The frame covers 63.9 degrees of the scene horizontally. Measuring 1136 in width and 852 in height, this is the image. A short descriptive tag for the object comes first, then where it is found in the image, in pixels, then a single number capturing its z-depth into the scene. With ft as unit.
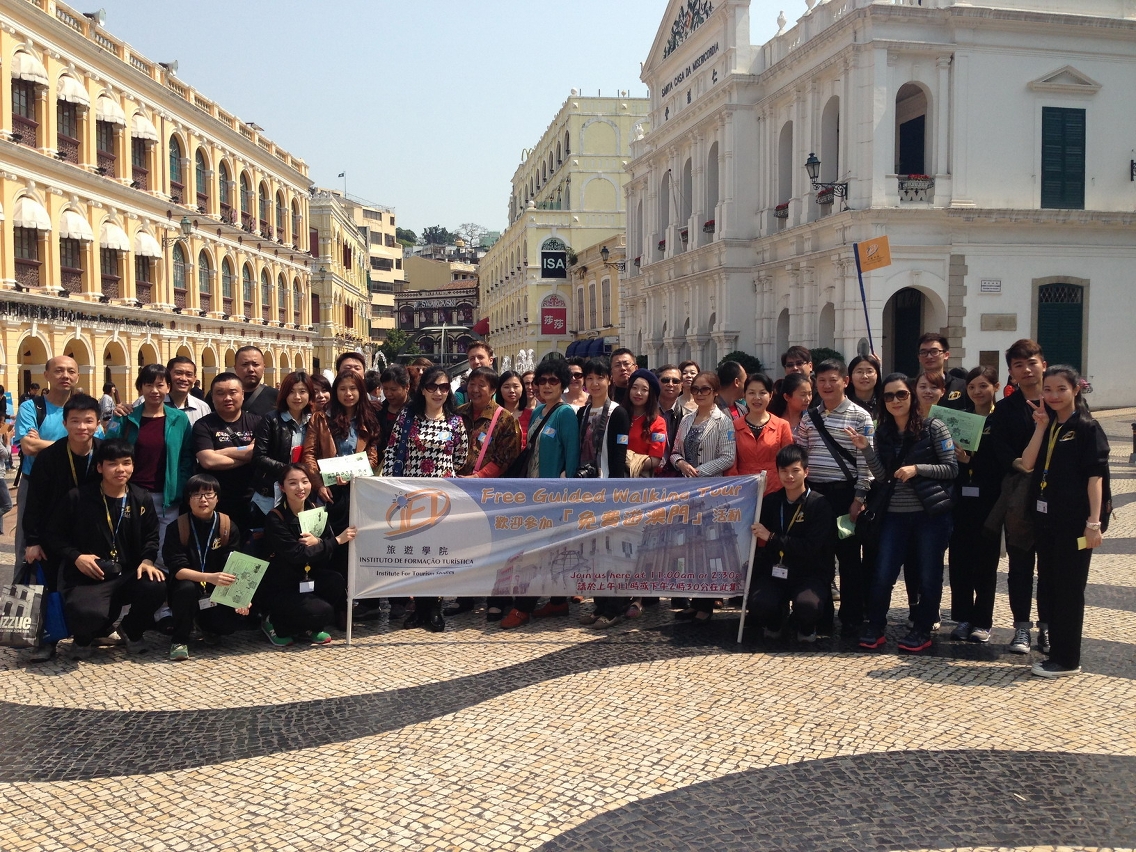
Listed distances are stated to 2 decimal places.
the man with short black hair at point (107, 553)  20.97
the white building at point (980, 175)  80.12
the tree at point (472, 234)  517.96
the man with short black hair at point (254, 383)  25.11
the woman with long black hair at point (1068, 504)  19.19
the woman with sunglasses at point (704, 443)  23.39
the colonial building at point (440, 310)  323.78
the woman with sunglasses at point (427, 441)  23.91
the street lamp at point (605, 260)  161.17
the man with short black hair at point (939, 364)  23.39
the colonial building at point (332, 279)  183.93
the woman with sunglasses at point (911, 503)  21.01
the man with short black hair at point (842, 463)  21.94
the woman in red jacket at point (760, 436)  22.86
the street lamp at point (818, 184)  78.33
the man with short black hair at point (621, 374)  27.50
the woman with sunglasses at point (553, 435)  23.82
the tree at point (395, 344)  264.11
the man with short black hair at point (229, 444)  22.76
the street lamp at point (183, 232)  109.12
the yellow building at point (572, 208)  204.64
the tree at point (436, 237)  523.29
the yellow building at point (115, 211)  82.02
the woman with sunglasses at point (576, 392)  25.11
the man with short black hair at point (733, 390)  25.08
